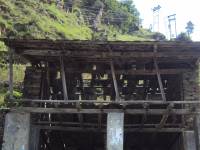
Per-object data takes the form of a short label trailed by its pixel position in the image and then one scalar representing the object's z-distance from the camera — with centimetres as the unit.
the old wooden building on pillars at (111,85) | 1144
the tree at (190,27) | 5819
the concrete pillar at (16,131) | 1154
